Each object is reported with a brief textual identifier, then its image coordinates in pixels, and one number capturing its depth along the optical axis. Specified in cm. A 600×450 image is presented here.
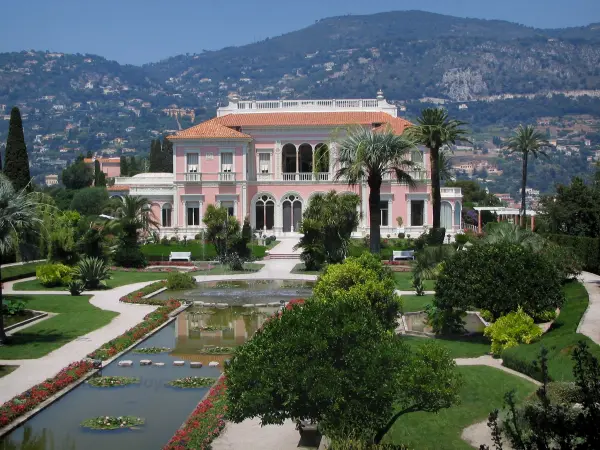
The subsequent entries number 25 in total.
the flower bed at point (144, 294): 3238
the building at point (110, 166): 16512
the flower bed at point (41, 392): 1670
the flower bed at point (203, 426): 1485
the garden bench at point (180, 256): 4828
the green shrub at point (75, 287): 3403
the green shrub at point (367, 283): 2256
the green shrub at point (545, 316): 2465
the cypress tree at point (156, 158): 10050
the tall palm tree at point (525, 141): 6475
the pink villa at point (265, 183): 5850
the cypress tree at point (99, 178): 10199
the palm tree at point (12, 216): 2269
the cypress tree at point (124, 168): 10588
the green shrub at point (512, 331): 2225
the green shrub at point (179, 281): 3744
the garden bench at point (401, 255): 4722
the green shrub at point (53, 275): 3678
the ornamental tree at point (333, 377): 1348
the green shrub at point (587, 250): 3775
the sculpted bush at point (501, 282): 2412
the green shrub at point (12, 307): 2741
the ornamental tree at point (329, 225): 4025
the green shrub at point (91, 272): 3641
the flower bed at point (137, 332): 2248
